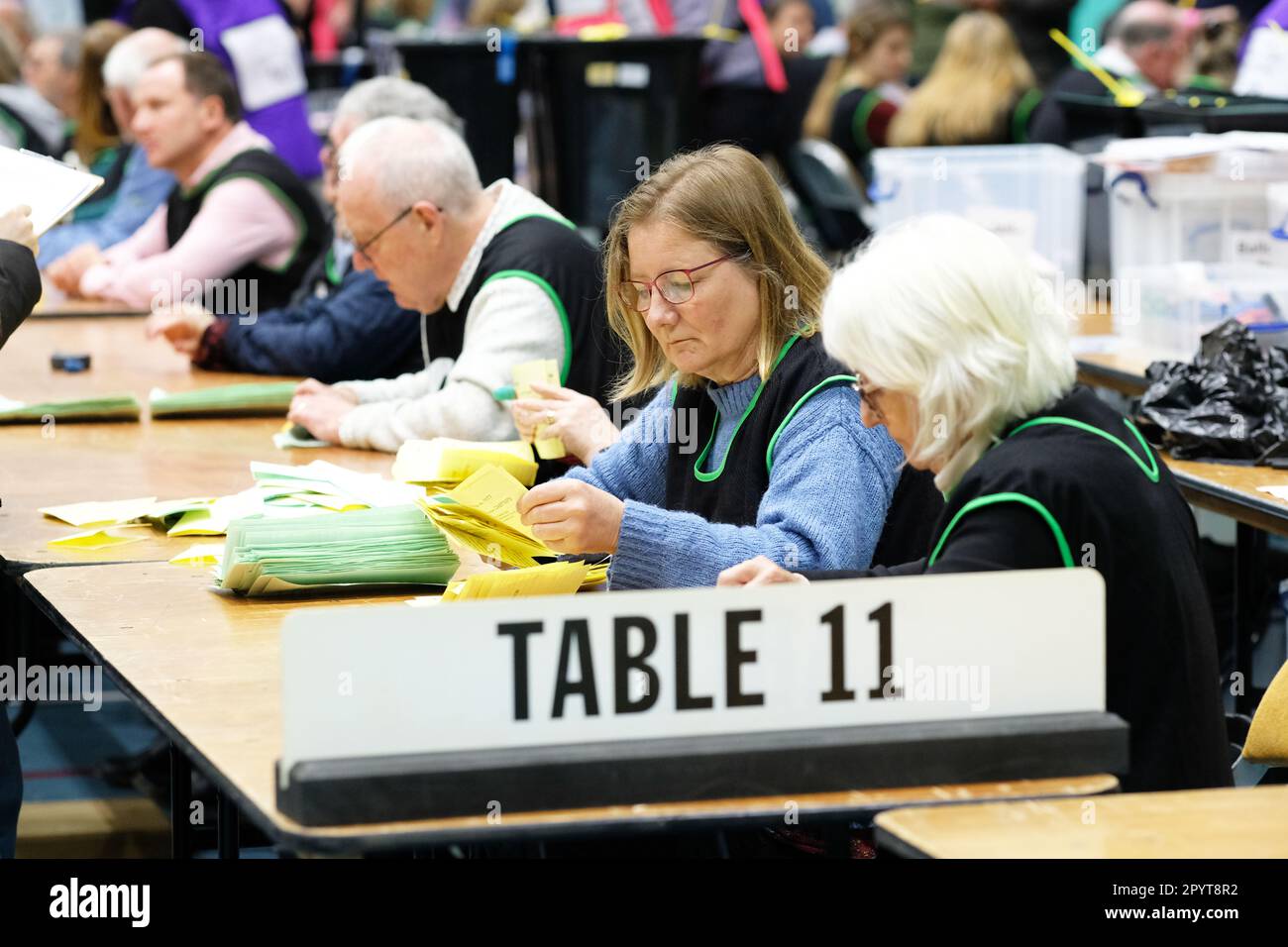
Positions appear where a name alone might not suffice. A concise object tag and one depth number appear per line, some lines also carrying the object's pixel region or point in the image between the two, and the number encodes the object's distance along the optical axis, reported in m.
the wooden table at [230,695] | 3.38
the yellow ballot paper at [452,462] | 5.84
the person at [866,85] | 16.12
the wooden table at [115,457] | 5.71
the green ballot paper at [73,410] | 7.55
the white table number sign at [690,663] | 3.35
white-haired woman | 3.77
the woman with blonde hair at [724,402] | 4.62
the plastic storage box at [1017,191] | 9.77
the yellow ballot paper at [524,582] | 4.38
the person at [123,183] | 12.02
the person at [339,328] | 8.20
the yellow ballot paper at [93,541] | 5.58
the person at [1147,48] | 13.93
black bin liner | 6.61
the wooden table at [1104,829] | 3.28
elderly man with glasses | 6.75
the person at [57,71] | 16.53
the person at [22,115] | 14.03
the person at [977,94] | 14.04
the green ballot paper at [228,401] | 7.59
